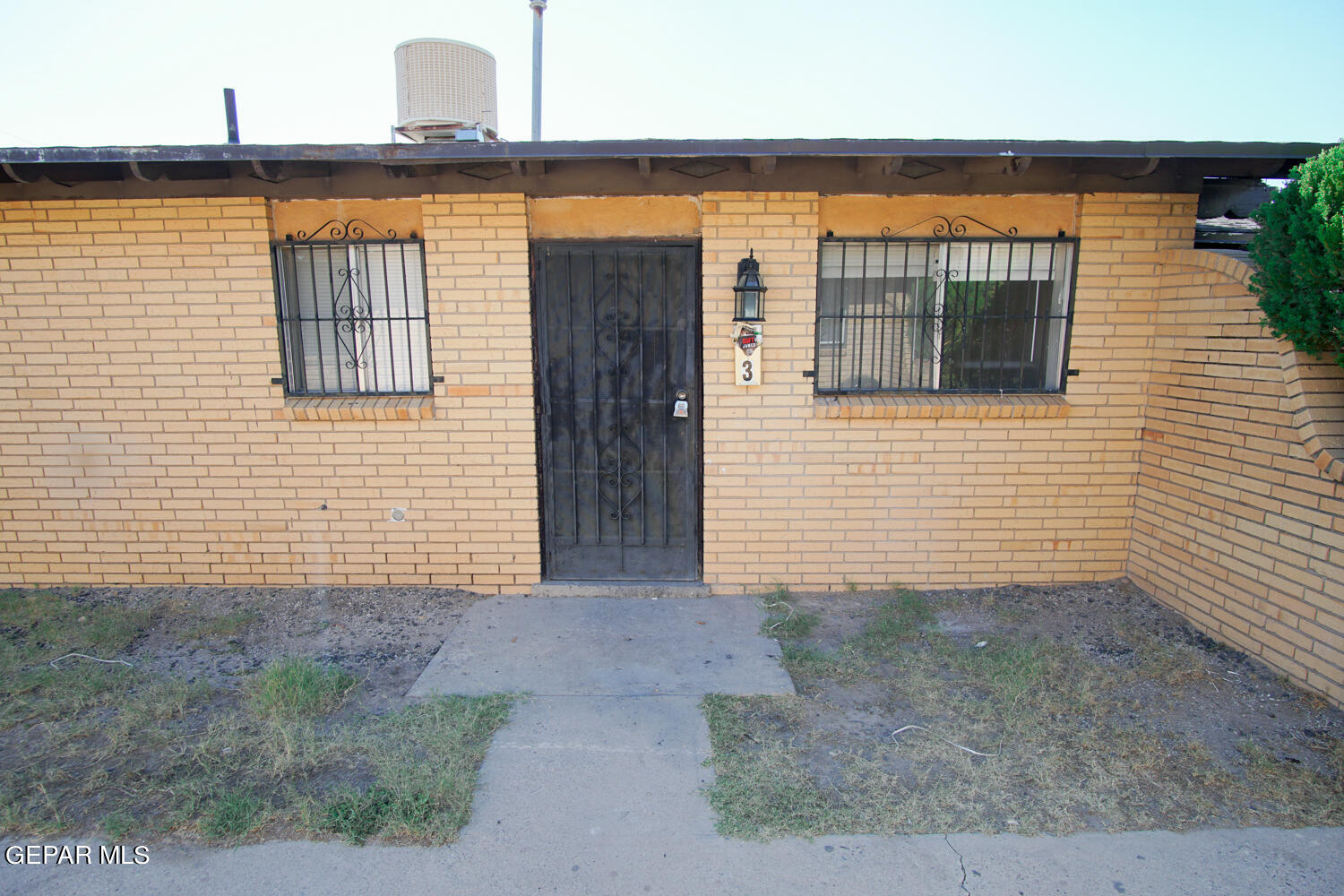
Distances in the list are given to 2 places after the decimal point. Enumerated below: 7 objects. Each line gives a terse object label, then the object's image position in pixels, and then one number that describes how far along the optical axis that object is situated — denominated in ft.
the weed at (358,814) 8.37
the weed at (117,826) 8.38
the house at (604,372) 14.35
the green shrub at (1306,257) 10.11
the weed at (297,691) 10.82
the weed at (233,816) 8.36
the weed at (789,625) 13.56
